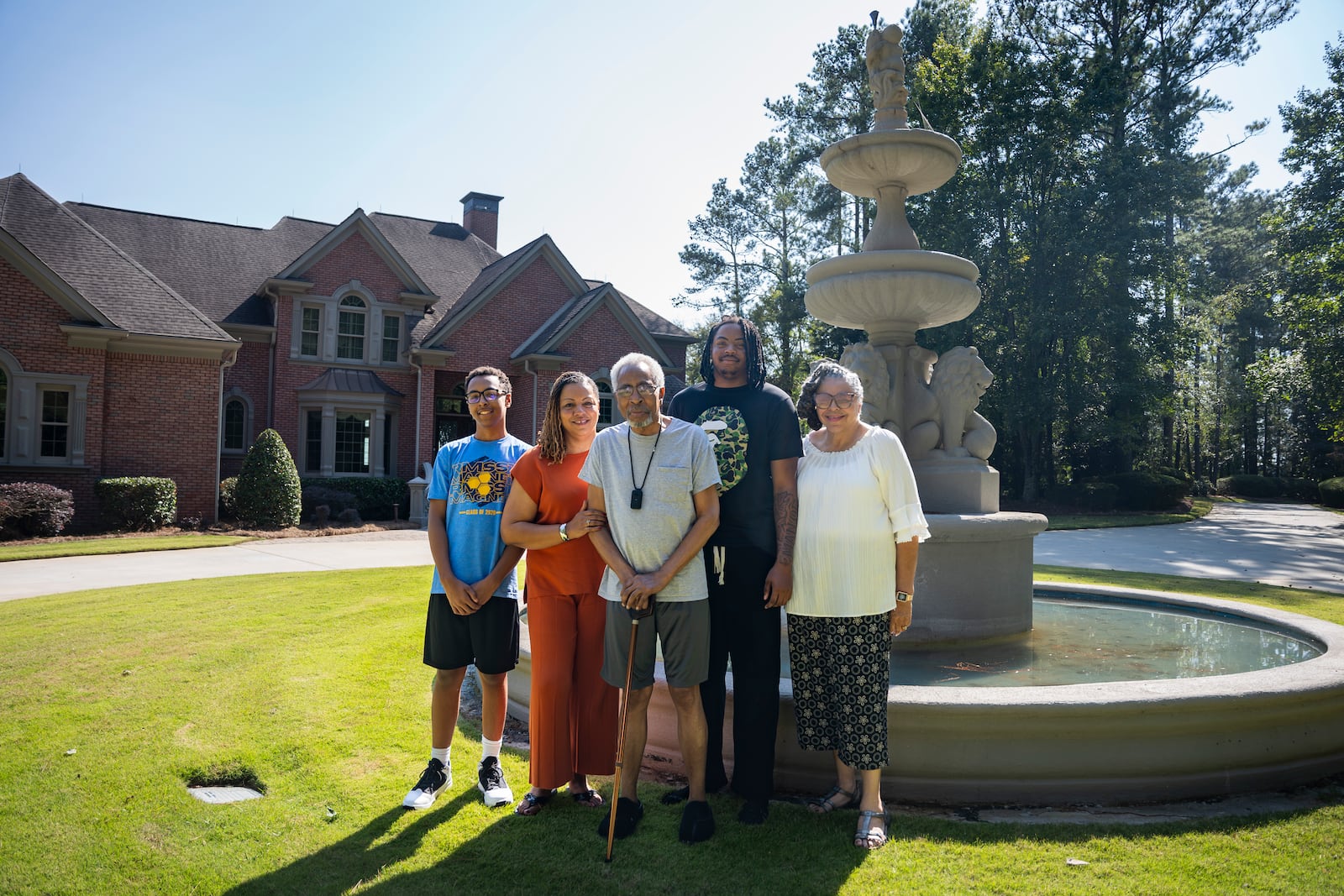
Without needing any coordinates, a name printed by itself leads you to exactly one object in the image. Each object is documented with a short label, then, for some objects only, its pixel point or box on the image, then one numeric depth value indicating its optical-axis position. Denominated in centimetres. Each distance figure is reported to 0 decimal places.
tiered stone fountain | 553
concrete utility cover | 368
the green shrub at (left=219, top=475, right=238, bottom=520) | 1897
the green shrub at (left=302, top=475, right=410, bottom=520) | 2180
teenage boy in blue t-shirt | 362
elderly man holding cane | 324
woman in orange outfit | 345
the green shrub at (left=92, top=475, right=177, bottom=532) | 1681
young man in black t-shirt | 343
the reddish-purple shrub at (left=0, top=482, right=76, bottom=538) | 1498
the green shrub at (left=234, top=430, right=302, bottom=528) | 1831
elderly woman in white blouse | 331
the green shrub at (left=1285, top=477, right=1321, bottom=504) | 3922
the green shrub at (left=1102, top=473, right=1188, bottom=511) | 2734
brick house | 1756
